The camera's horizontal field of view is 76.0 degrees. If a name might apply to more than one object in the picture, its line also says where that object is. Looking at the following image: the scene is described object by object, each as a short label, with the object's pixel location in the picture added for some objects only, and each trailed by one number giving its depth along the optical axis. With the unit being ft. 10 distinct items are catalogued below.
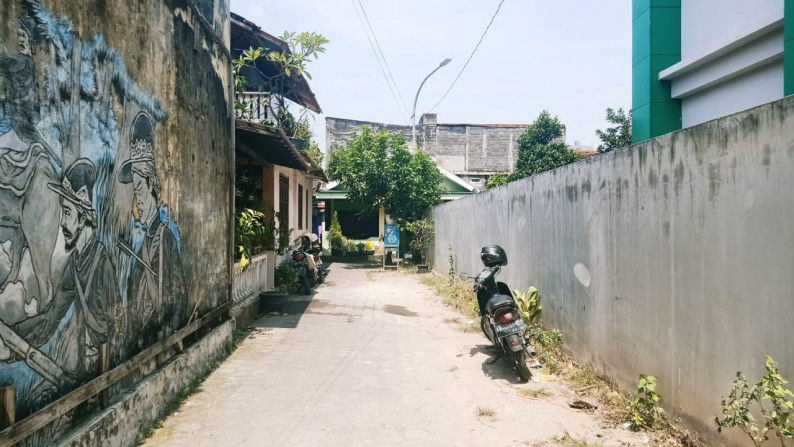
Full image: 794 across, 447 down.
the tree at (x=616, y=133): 73.51
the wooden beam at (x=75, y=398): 8.09
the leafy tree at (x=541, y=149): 81.15
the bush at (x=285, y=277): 36.81
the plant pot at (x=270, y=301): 30.01
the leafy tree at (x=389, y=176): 59.00
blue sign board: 57.67
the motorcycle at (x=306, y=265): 36.99
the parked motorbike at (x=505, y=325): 16.89
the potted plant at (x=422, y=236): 55.88
